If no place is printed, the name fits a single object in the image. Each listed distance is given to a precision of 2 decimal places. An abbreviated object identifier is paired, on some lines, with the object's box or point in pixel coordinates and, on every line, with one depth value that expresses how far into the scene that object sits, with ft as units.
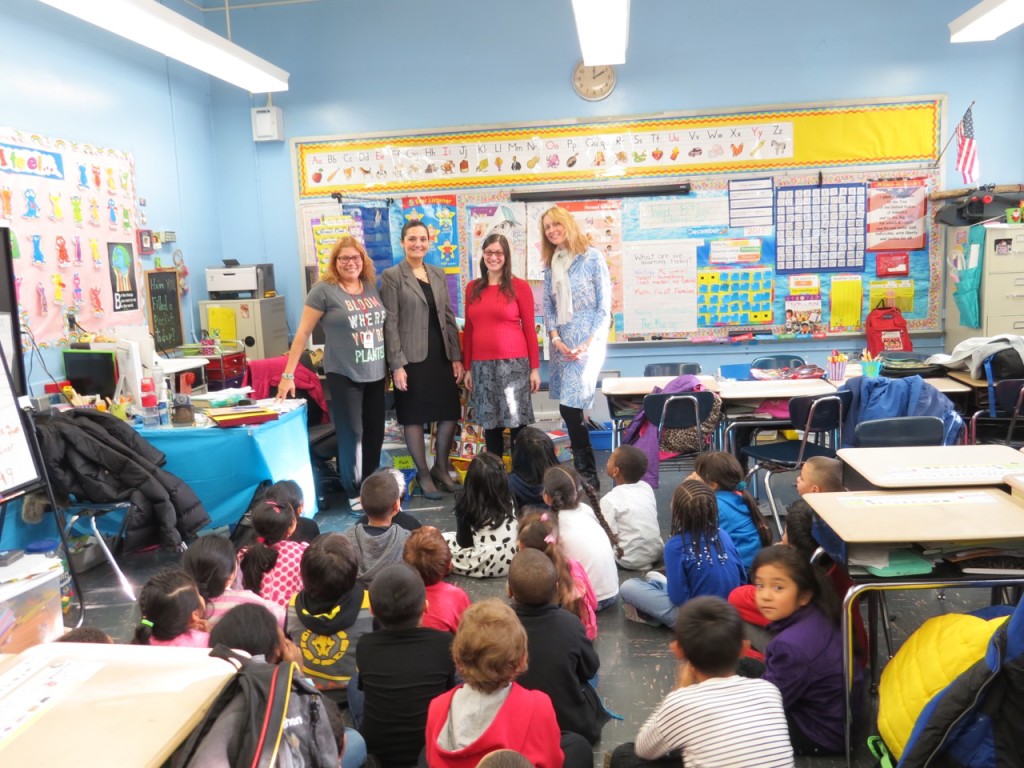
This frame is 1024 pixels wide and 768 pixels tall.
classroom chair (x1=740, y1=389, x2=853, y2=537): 13.23
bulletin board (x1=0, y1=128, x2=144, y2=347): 14.80
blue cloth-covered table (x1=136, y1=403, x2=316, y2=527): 13.16
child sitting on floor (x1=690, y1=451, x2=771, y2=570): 10.89
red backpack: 19.95
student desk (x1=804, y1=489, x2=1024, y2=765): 6.75
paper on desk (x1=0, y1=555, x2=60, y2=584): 8.25
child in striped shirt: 5.91
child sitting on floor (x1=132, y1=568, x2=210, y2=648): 7.63
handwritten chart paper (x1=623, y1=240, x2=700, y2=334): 20.80
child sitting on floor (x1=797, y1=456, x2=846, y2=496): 10.04
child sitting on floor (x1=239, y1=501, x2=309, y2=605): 10.02
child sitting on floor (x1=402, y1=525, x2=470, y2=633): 8.88
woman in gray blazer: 15.89
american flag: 18.90
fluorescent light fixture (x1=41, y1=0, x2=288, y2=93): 13.29
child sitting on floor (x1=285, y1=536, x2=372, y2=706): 8.44
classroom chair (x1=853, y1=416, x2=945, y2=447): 11.87
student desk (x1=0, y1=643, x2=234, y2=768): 3.26
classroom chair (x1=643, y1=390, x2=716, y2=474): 13.97
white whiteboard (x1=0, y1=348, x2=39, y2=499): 8.98
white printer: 20.30
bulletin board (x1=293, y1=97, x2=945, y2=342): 20.13
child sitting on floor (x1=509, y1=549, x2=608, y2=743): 7.39
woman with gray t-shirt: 14.84
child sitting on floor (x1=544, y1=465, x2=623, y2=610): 10.53
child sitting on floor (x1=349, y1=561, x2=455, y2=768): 7.37
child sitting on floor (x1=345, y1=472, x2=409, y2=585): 10.43
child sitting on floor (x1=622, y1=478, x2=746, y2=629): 9.75
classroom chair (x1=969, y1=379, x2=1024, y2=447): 13.33
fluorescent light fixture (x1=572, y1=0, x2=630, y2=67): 14.55
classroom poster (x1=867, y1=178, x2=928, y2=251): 20.10
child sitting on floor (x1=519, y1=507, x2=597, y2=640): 8.93
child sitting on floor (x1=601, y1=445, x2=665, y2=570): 12.21
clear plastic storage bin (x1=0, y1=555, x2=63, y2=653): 8.09
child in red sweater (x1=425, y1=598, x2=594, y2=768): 6.08
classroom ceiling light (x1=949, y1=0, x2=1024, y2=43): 15.70
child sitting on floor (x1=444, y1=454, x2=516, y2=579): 11.94
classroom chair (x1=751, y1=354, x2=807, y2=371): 17.73
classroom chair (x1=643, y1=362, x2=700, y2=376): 17.47
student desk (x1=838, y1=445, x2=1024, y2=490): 8.12
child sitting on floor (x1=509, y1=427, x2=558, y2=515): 13.50
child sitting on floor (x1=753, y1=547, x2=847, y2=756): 7.62
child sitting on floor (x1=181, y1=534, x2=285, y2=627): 8.78
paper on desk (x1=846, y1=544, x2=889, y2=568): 6.96
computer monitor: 14.28
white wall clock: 20.51
